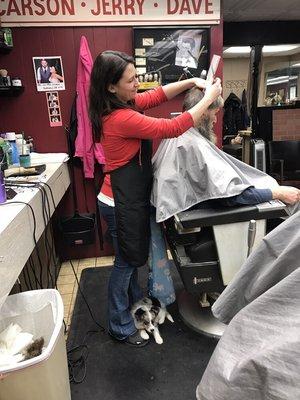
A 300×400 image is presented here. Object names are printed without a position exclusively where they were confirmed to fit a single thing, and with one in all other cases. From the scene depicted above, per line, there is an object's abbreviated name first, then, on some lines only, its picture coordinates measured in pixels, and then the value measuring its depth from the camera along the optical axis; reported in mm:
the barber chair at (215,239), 1532
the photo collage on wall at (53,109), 2494
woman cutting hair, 1451
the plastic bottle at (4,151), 1603
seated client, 1545
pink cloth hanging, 2375
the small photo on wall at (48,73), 2412
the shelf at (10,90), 2266
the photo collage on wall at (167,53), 2428
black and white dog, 1854
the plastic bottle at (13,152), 2010
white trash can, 1104
